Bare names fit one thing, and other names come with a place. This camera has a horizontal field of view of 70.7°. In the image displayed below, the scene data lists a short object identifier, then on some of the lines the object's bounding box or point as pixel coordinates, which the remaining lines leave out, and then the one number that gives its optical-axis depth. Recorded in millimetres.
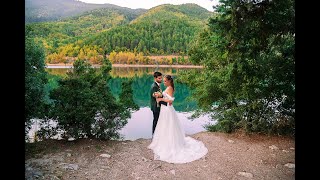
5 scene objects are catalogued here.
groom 5945
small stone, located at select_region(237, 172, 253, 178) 4540
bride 5300
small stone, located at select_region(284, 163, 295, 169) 4890
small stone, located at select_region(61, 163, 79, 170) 4528
